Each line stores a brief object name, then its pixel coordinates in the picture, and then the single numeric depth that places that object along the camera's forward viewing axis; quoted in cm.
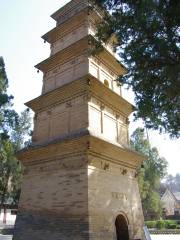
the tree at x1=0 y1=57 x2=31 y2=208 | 2743
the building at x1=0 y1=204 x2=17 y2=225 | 3306
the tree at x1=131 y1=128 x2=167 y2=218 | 3312
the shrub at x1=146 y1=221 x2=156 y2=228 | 3216
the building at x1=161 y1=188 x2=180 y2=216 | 5378
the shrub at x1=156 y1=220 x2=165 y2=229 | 3025
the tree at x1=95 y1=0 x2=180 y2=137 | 721
